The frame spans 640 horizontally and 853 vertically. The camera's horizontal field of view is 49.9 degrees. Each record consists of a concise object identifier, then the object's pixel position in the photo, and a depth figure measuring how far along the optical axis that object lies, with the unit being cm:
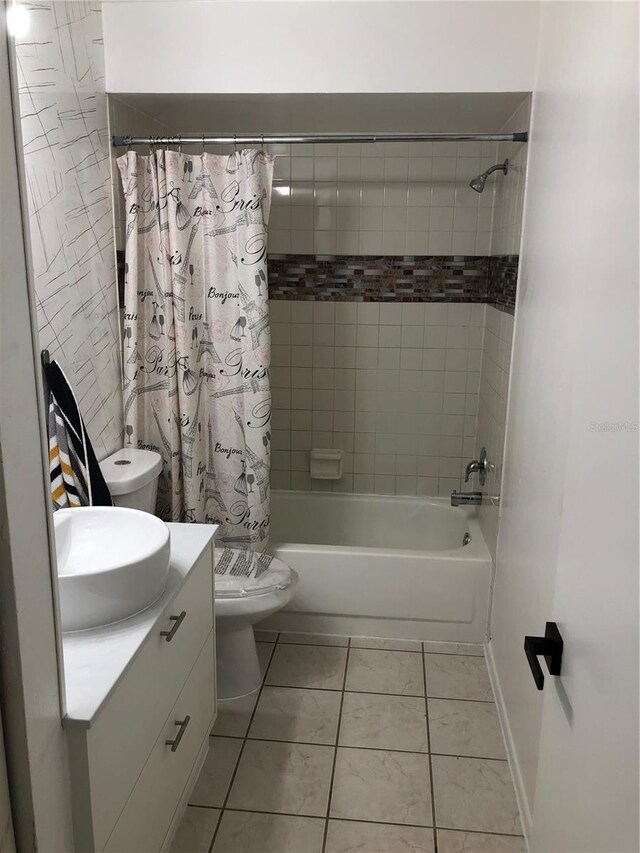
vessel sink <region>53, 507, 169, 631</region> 150
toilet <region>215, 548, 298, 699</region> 246
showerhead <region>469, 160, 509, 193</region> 279
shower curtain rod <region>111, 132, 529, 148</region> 246
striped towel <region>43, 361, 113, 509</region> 209
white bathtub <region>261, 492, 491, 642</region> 289
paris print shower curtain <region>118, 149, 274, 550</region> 256
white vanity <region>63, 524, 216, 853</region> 131
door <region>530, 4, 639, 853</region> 87
